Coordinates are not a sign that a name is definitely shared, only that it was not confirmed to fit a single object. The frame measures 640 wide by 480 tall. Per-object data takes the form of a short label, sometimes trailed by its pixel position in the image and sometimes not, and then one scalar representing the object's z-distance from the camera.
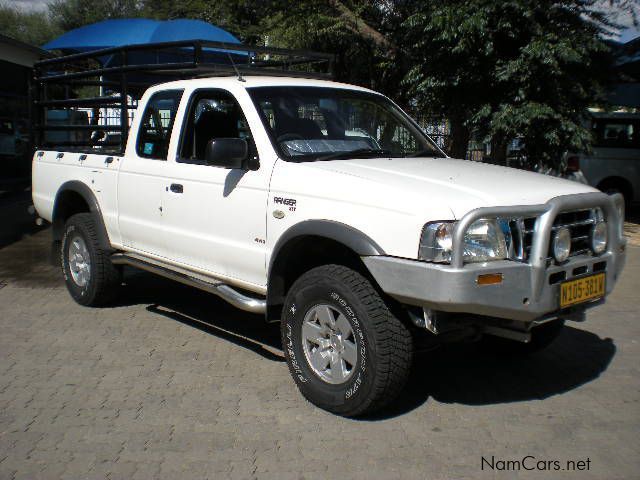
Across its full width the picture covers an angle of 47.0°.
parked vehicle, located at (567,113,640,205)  14.25
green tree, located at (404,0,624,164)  9.40
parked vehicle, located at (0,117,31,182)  17.97
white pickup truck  3.86
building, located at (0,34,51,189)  17.94
